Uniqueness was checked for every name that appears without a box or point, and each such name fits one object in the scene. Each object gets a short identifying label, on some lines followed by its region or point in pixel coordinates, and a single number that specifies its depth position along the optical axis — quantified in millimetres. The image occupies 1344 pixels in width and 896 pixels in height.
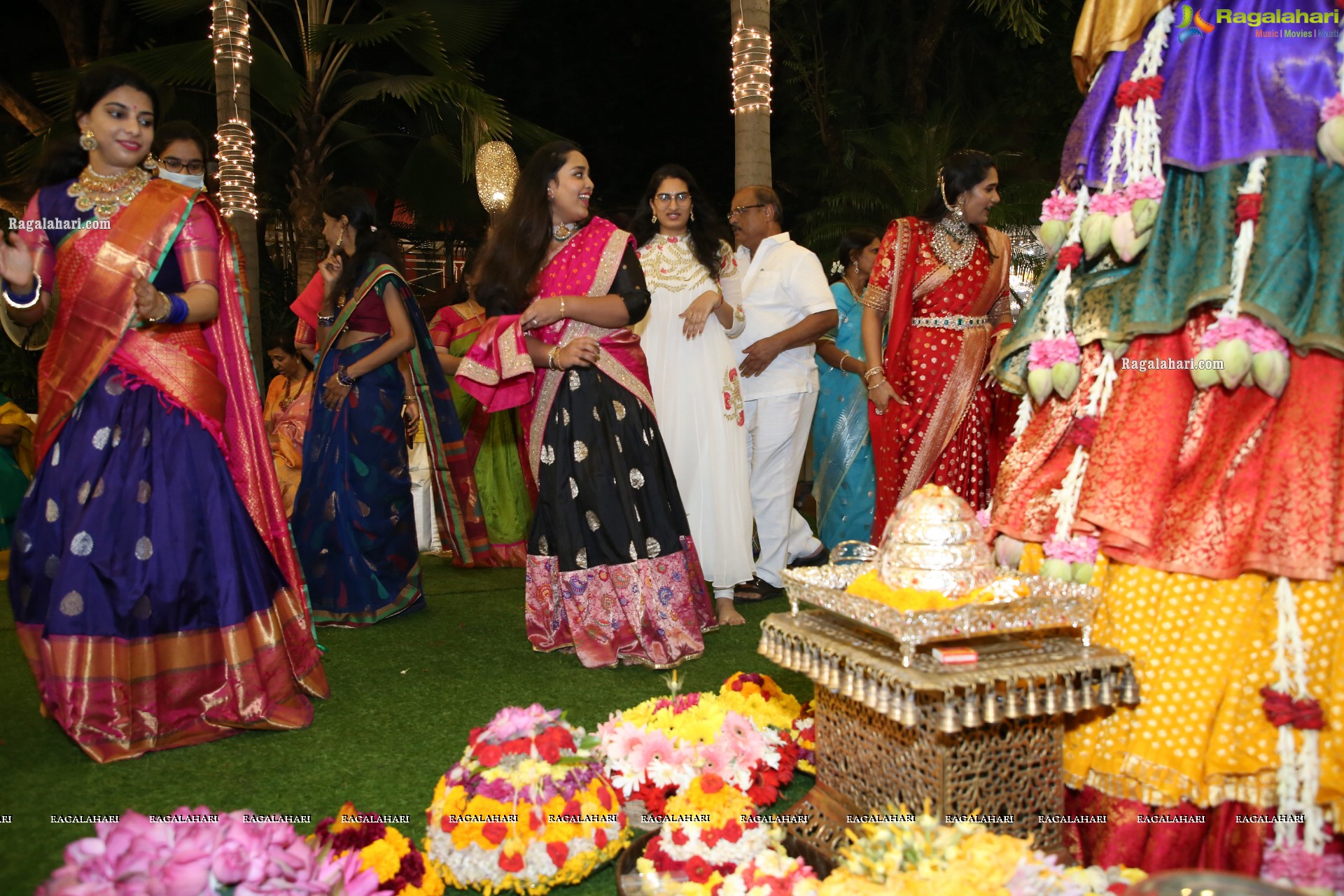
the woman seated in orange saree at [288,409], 6160
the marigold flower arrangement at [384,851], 1952
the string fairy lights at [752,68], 6121
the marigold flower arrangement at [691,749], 2410
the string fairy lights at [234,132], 7270
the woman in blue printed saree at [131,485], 2969
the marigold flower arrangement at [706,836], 1959
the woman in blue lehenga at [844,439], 5504
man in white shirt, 4742
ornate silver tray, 1800
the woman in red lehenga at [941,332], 4355
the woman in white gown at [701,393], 4375
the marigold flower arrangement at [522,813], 2098
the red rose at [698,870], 1947
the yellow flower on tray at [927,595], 1915
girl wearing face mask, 3799
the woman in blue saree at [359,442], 4613
